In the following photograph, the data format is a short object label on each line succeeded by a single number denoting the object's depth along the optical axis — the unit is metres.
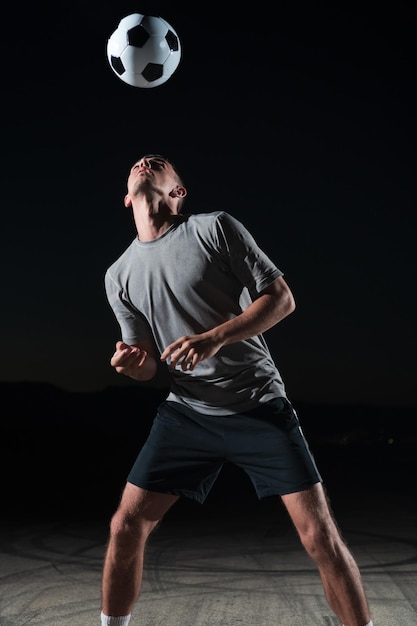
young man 3.32
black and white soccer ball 4.98
